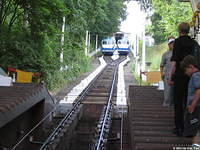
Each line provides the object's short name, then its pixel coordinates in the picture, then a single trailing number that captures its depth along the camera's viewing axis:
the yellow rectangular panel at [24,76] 15.29
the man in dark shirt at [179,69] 5.62
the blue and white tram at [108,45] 53.33
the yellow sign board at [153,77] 17.64
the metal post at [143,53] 27.17
